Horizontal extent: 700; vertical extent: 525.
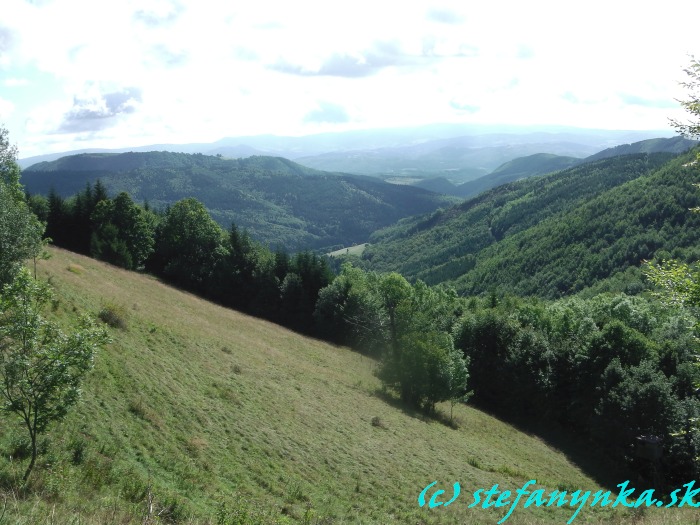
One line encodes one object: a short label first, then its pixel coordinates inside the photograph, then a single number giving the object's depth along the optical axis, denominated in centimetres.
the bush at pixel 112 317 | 2652
